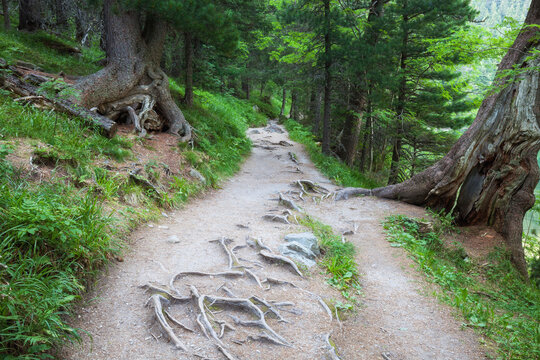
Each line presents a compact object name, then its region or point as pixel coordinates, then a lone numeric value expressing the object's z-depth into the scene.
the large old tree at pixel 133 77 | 8.56
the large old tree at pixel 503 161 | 7.20
